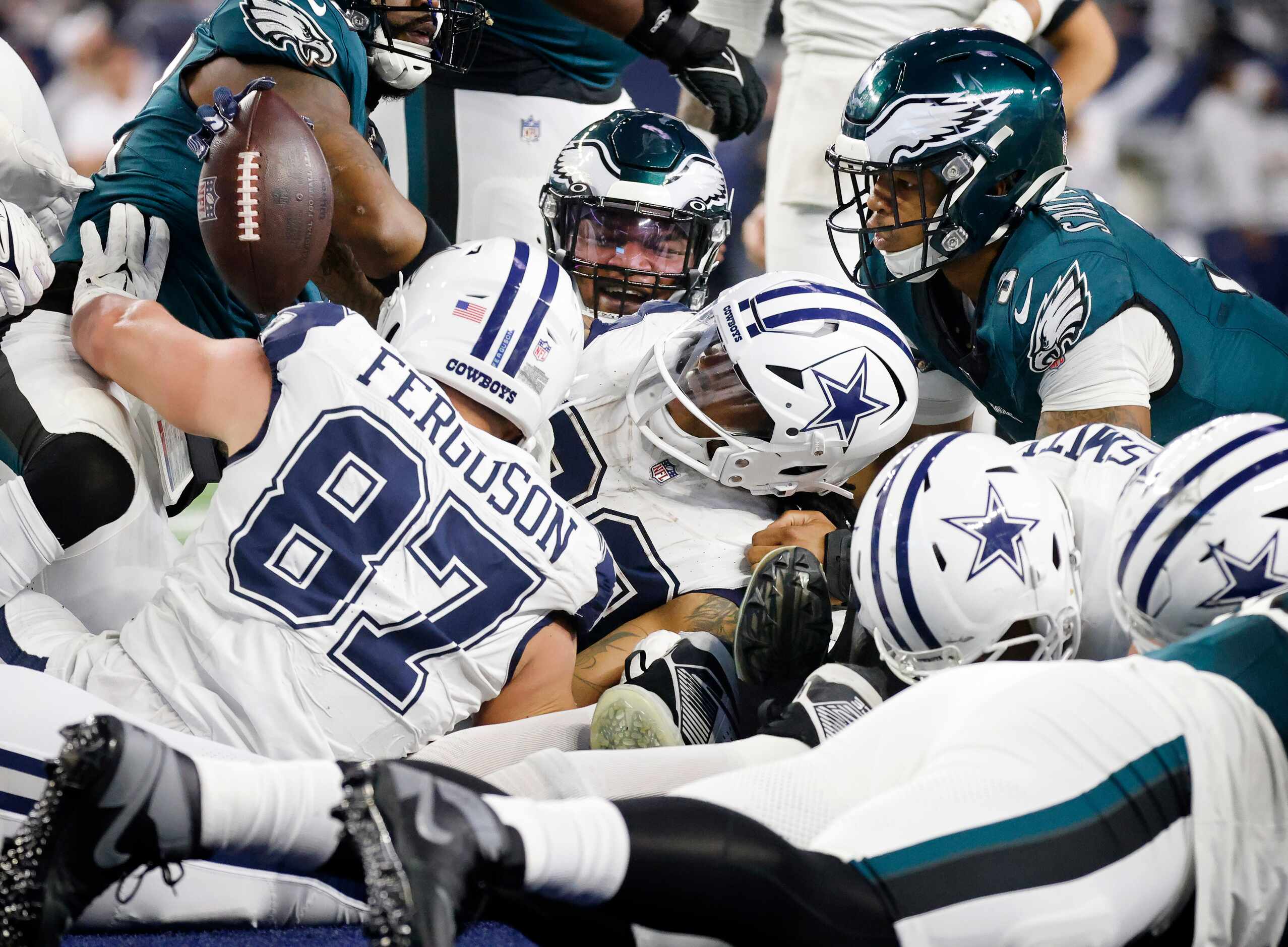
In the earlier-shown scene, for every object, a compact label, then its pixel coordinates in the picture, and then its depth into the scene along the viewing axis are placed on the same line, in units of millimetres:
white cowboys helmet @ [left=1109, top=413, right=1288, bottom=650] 12716
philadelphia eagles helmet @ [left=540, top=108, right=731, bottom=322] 13975
